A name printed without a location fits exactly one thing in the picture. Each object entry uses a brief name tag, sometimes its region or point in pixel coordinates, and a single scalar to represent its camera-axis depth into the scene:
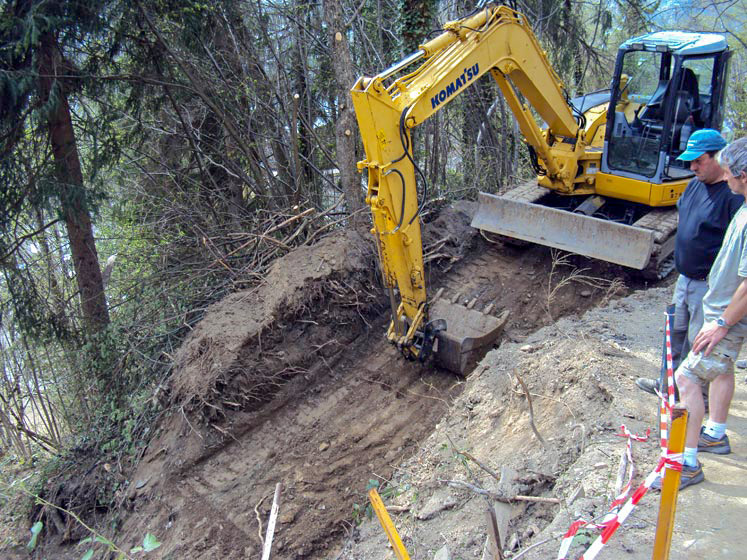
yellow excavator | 5.63
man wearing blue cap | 3.71
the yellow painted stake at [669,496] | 2.46
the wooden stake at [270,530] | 2.58
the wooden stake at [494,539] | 2.78
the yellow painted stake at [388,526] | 2.57
